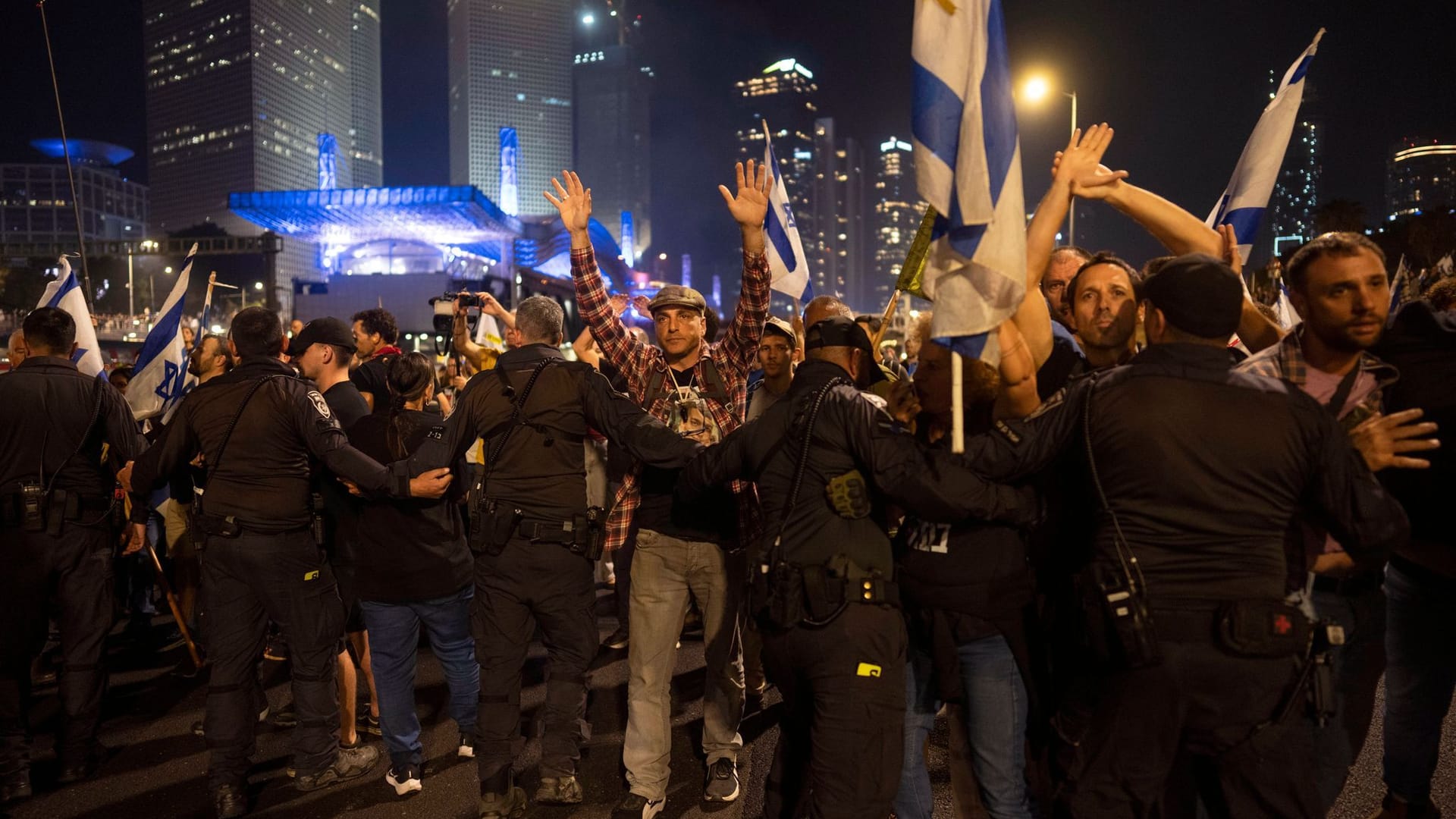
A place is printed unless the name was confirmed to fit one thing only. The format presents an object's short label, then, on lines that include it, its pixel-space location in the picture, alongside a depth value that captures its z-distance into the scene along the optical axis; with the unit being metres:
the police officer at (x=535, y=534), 3.85
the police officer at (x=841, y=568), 2.77
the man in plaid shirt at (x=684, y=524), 3.91
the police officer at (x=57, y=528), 4.38
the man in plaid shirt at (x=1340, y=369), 2.54
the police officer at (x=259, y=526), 4.05
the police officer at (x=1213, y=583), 2.32
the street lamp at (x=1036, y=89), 12.08
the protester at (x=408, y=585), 4.16
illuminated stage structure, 62.91
